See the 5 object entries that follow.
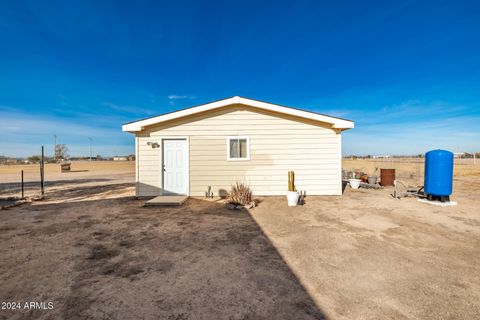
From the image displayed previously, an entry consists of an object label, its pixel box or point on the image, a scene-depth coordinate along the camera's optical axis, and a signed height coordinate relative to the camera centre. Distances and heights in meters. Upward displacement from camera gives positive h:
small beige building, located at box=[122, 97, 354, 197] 8.26 +0.18
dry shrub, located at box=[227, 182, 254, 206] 6.75 -1.27
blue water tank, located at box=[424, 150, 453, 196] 6.57 -0.49
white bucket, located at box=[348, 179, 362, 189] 9.88 -1.20
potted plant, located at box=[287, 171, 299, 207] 6.55 -1.26
